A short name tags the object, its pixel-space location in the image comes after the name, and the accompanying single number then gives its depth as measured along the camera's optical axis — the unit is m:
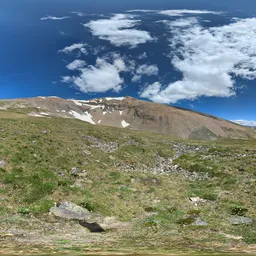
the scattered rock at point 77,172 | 35.22
